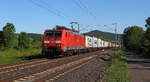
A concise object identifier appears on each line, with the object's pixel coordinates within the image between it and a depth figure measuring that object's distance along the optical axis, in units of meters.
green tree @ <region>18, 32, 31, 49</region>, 78.38
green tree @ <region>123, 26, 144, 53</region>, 55.10
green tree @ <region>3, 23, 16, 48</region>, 80.62
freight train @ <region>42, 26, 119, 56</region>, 28.14
